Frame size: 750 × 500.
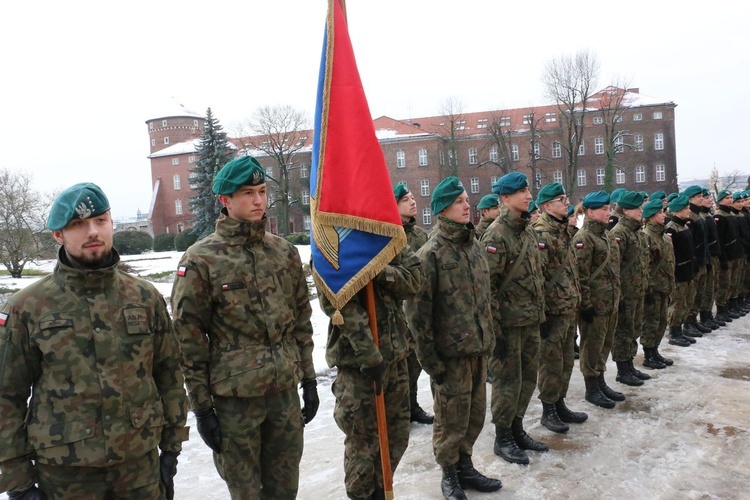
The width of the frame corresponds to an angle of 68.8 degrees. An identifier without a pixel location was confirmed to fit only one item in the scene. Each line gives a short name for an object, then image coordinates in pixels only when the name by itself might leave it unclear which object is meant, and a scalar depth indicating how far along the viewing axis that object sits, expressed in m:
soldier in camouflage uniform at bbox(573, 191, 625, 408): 6.03
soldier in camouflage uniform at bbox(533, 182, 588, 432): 5.37
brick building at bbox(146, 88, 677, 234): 53.19
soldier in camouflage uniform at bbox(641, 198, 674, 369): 7.53
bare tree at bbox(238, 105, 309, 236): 49.41
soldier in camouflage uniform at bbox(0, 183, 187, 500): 2.41
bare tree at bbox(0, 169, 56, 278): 23.97
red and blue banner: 3.57
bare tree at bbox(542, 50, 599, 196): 42.50
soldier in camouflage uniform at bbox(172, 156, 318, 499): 3.09
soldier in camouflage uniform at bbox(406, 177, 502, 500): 4.14
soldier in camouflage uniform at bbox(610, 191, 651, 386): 6.86
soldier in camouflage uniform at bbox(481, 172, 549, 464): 4.76
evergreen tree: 33.28
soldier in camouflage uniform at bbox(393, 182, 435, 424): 5.69
